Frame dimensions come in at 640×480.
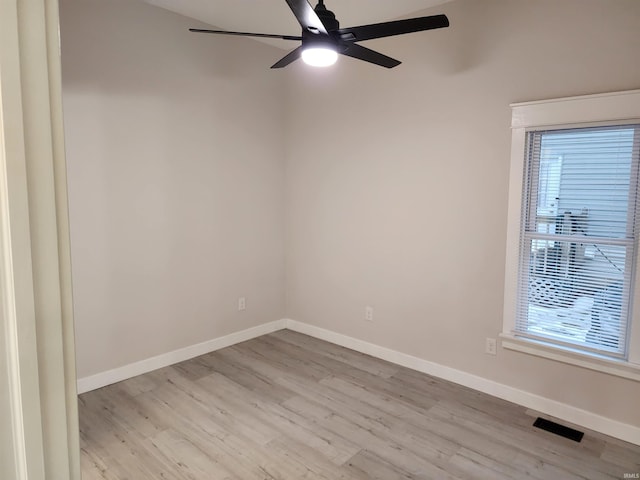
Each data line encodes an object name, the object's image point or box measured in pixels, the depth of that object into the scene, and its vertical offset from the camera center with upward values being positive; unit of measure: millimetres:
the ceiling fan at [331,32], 1972 +828
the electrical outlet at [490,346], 3148 -1098
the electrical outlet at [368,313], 3914 -1066
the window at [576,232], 2557 -206
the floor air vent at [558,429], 2656 -1480
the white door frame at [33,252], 448 -63
